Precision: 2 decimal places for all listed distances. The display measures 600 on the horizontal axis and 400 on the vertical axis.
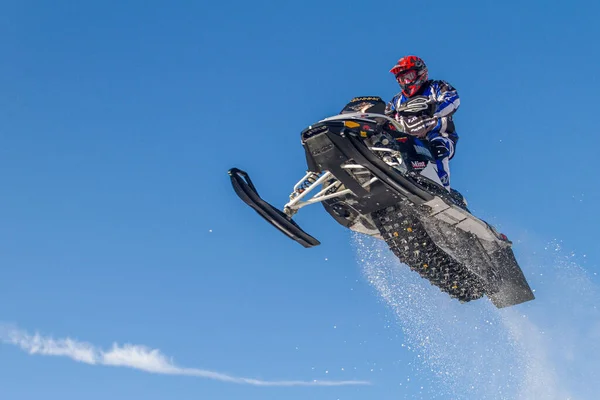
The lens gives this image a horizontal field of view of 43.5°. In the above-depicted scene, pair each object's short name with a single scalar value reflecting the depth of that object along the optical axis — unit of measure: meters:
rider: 12.07
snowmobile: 10.75
